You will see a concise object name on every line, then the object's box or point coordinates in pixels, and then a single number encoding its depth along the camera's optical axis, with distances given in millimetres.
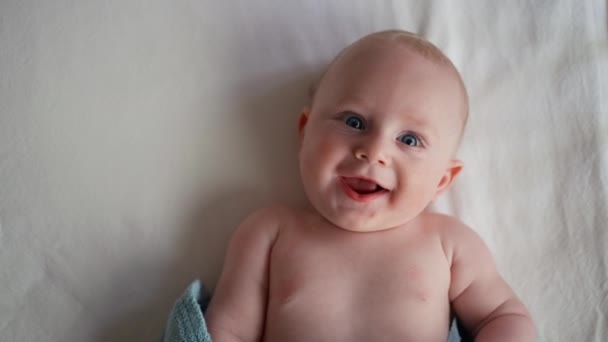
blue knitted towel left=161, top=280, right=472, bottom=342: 950
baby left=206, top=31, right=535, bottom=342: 974
